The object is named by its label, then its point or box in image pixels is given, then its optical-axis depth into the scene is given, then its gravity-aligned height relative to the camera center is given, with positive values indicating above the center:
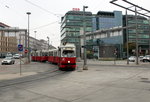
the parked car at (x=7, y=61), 37.75 -1.59
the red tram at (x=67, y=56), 21.75 -0.31
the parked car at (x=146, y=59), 47.91 -1.43
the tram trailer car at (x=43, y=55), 41.18 -0.50
